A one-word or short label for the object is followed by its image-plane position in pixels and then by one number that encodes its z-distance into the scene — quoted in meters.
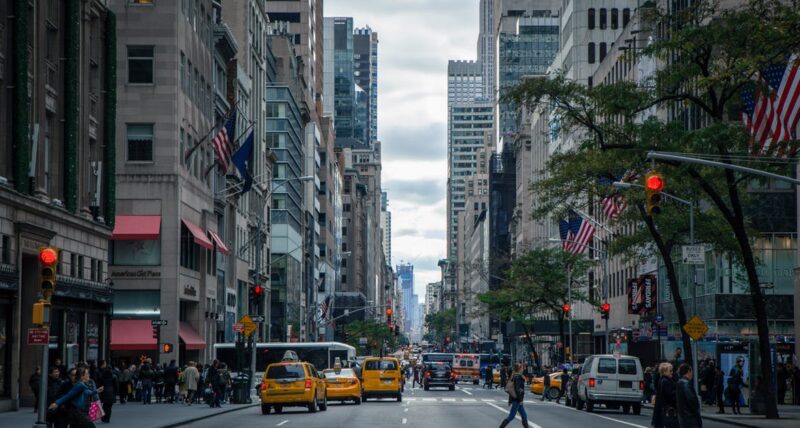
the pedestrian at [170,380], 51.97
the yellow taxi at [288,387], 43.00
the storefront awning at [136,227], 62.06
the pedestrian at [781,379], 53.58
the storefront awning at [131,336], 61.03
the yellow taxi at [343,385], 50.97
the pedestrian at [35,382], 40.97
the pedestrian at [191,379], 50.56
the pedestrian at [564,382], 59.70
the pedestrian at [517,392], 30.64
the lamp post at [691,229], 40.41
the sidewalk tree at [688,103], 38.09
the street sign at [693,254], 43.16
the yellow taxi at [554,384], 61.66
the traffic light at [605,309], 66.66
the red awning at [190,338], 66.61
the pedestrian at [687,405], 19.36
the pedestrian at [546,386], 62.37
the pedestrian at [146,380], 50.06
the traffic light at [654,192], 28.83
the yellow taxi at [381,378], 55.31
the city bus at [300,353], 72.69
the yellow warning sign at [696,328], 43.72
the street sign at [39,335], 27.01
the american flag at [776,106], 29.66
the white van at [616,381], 45.09
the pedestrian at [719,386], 44.62
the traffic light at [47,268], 26.00
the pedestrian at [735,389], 43.83
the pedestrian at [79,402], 22.09
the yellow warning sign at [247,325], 54.03
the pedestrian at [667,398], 21.38
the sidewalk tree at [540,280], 94.75
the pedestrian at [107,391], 35.91
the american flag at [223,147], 59.19
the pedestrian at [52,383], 32.82
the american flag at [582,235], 66.19
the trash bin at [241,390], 53.22
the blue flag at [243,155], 64.12
